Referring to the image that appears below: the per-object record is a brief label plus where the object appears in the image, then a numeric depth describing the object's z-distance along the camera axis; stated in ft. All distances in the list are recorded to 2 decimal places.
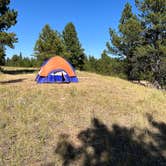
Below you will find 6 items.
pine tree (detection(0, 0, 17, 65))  51.64
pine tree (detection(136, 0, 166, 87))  49.47
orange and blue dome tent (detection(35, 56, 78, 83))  39.56
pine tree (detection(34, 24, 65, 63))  86.30
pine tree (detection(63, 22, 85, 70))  95.04
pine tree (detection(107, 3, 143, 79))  52.31
